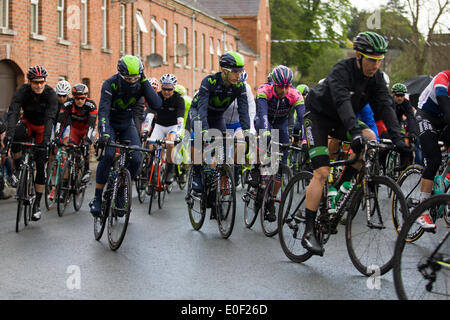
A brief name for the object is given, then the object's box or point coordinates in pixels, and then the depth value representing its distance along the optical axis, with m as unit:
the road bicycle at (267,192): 8.34
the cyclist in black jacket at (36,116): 9.62
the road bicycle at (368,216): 5.78
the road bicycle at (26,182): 9.11
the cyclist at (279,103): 9.23
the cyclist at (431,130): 7.68
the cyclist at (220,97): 8.42
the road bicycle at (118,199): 7.54
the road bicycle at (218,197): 8.20
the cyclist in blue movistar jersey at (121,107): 8.16
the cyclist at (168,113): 12.50
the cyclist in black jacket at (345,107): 5.98
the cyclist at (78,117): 11.04
